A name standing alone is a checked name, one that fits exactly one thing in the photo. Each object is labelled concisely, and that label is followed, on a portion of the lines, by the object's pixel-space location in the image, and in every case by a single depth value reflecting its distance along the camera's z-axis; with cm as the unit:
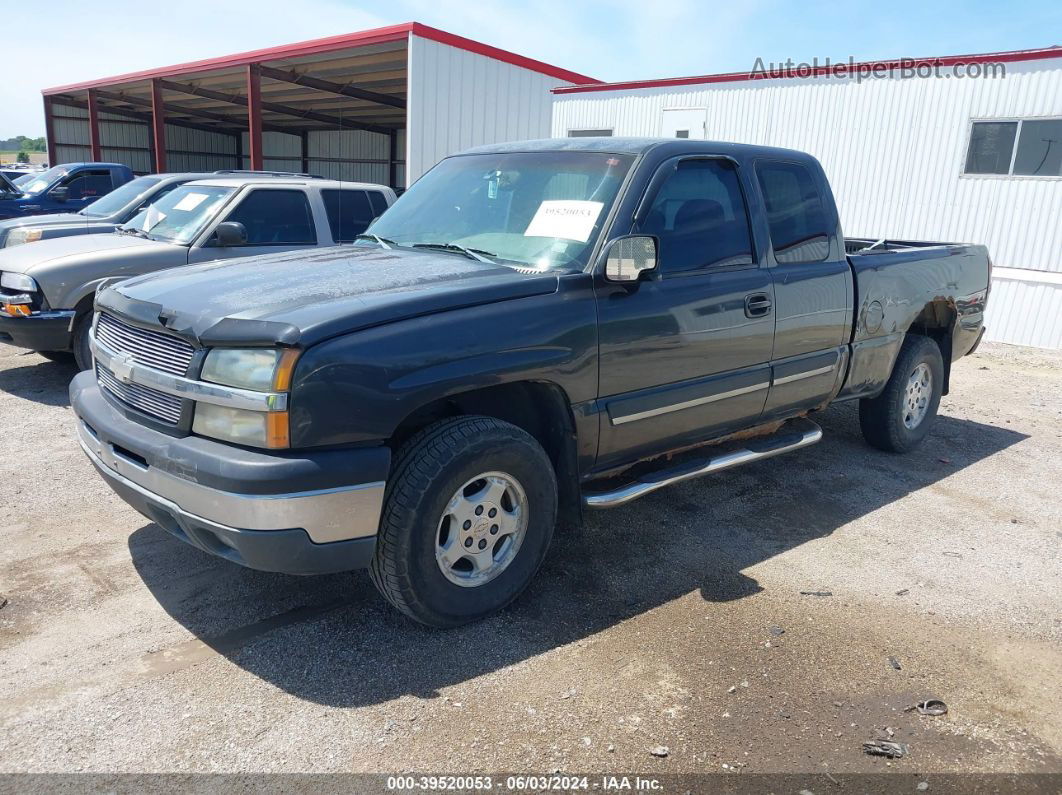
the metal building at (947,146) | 1119
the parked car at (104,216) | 907
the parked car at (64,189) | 1459
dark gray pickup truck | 294
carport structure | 1462
